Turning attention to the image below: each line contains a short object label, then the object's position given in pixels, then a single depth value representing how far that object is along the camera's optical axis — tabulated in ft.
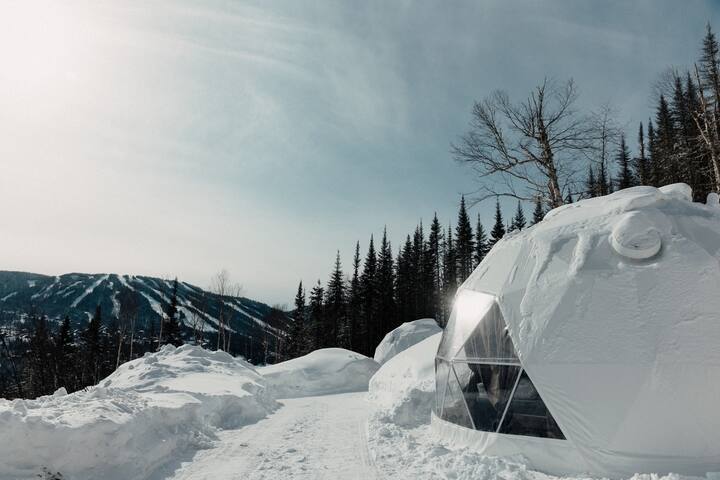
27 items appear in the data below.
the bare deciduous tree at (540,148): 41.78
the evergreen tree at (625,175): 107.83
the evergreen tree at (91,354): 123.13
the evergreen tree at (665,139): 83.72
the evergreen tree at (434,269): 153.48
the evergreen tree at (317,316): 140.77
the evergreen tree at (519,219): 160.18
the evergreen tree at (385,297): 132.98
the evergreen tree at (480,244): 153.79
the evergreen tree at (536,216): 121.70
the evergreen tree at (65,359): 114.52
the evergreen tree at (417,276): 145.59
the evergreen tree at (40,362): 108.88
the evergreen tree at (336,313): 140.87
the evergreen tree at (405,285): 142.41
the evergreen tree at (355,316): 140.05
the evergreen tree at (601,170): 51.90
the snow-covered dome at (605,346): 15.57
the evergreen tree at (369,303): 133.49
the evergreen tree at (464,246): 155.43
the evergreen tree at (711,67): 59.80
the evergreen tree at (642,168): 98.89
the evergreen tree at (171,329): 124.77
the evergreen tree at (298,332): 139.74
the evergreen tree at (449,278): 150.14
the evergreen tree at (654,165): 93.10
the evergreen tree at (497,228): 147.54
